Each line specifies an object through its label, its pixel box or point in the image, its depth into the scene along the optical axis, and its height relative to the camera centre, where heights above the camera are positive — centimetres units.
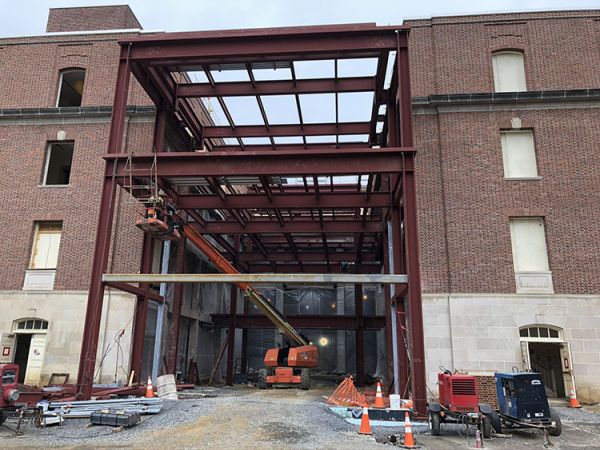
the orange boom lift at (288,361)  2221 -43
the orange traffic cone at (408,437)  942 -161
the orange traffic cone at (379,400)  1304 -126
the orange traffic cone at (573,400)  1593 -146
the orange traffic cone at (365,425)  1051 -156
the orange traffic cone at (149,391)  1454 -123
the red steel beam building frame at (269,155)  1390 +620
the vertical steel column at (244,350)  3042 +5
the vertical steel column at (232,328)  2592 +125
